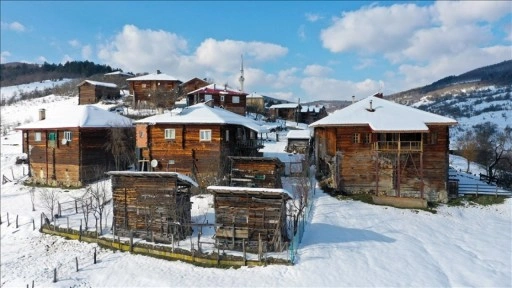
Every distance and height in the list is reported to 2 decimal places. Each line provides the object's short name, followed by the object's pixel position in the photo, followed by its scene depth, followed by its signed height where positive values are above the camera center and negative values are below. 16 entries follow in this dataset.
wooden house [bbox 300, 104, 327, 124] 87.68 +5.02
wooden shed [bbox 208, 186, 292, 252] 20.45 -4.16
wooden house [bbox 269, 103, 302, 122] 86.75 +5.65
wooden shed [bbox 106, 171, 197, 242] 22.88 -3.84
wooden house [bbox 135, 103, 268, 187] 32.66 -0.35
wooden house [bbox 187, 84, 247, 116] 61.78 +6.28
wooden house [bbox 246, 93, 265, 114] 88.04 +7.88
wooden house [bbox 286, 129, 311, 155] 51.19 -0.62
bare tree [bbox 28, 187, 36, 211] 31.39 -4.88
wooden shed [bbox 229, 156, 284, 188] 27.67 -2.39
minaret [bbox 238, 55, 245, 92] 84.49 +12.20
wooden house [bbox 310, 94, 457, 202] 30.56 -1.42
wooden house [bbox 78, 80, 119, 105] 72.25 +8.40
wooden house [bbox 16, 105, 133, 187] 38.25 -0.82
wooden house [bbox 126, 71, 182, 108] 65.31 +8.49
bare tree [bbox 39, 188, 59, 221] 29.54 -4.88
